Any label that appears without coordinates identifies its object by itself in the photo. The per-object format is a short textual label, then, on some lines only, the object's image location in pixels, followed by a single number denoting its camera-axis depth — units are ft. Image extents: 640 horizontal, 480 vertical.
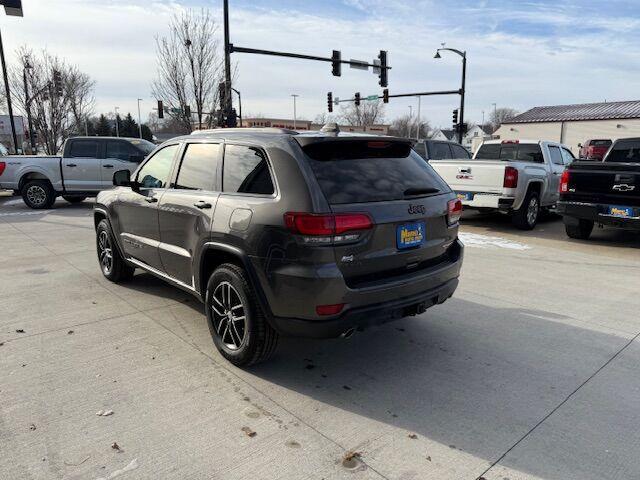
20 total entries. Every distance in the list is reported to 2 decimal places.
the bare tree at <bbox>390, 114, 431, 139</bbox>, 308.09
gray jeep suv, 10.37
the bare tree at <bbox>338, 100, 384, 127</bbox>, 281.54
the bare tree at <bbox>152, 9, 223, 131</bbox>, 71.46
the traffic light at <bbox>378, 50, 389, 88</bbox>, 85.05
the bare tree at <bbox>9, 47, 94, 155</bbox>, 87.20
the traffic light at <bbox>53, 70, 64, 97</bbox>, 81.21
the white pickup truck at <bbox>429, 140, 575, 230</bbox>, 31.94
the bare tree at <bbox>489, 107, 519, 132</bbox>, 392.88
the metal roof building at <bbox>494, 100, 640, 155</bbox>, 178.09
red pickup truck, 106.42
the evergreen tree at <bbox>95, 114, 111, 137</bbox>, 231.71
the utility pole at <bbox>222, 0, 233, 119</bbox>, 56.90
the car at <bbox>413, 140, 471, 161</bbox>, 43.09
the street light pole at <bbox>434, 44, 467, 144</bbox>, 90.94
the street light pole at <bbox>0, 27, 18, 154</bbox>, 64.44
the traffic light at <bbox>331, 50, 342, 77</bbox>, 74.02
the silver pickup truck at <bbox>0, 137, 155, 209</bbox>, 44.60
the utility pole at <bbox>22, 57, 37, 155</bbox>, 83.30
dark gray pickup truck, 26.17
